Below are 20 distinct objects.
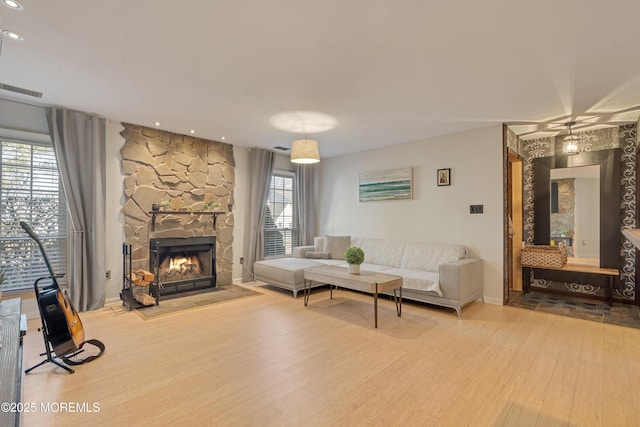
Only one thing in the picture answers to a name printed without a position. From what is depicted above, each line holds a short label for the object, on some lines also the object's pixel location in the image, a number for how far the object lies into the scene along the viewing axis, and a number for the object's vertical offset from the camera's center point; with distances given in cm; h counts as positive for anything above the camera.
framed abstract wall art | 520 +55
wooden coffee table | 337 -79
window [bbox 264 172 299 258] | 616 -8
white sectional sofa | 380 -81
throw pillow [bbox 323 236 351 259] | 567 -57
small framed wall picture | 470 +61
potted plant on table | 383 -55
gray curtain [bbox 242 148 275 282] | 566 +6
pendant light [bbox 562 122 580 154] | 433 +110
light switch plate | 436 +10
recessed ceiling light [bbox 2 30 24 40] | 215 +131
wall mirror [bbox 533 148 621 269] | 431 +23
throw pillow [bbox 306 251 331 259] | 562 -75
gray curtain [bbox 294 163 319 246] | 655 +30
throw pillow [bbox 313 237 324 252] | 584 -57
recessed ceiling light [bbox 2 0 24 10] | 185 +132
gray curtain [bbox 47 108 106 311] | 369 +30
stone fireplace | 439 +17
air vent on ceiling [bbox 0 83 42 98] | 304 +131
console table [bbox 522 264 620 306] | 415 -86
